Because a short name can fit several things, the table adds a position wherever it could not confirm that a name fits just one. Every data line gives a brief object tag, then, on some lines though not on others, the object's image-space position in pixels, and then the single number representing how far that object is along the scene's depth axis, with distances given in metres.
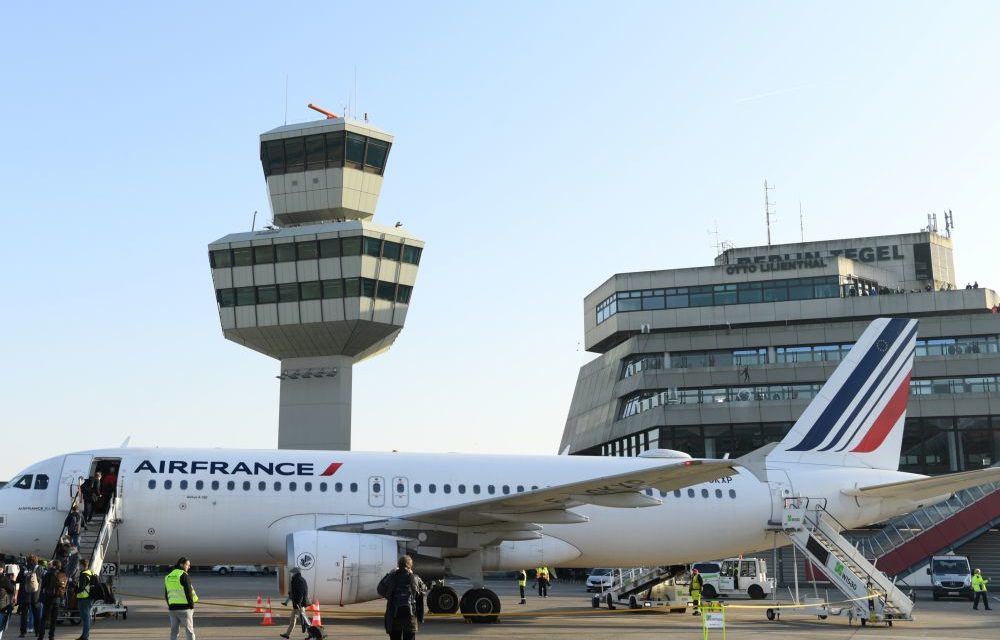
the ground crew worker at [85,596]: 17.38
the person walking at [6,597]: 17.77
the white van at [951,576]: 39.31
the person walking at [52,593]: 18.19
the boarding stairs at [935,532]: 44.31
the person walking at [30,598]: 18.60
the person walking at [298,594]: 19.95
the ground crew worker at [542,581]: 38.93
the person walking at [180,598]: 16.16
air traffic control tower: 67.12
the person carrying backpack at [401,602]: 13.83
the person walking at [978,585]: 31.97
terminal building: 61.75
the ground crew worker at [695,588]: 28.56
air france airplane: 21.62
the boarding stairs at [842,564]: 24.50
